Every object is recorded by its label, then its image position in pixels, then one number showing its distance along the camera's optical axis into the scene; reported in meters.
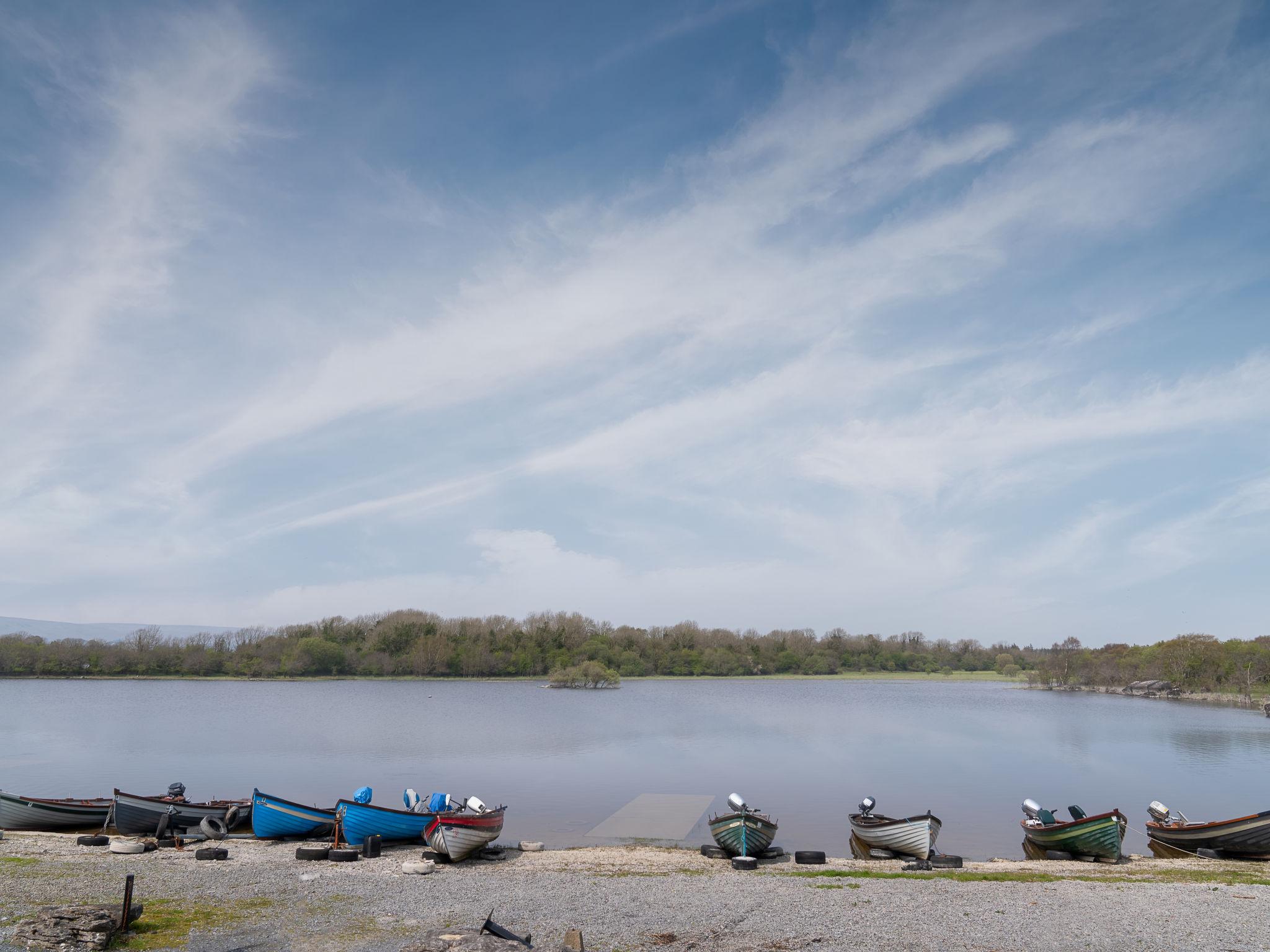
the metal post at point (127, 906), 11.30
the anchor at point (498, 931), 11.04
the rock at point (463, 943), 10.34
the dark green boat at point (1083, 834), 19.98
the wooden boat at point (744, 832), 19.39
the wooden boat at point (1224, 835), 19.89
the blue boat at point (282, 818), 20.22
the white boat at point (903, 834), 19.88
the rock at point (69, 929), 10.51
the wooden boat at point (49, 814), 21.12
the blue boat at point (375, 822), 19.19
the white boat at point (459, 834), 18.47
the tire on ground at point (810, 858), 19.30
